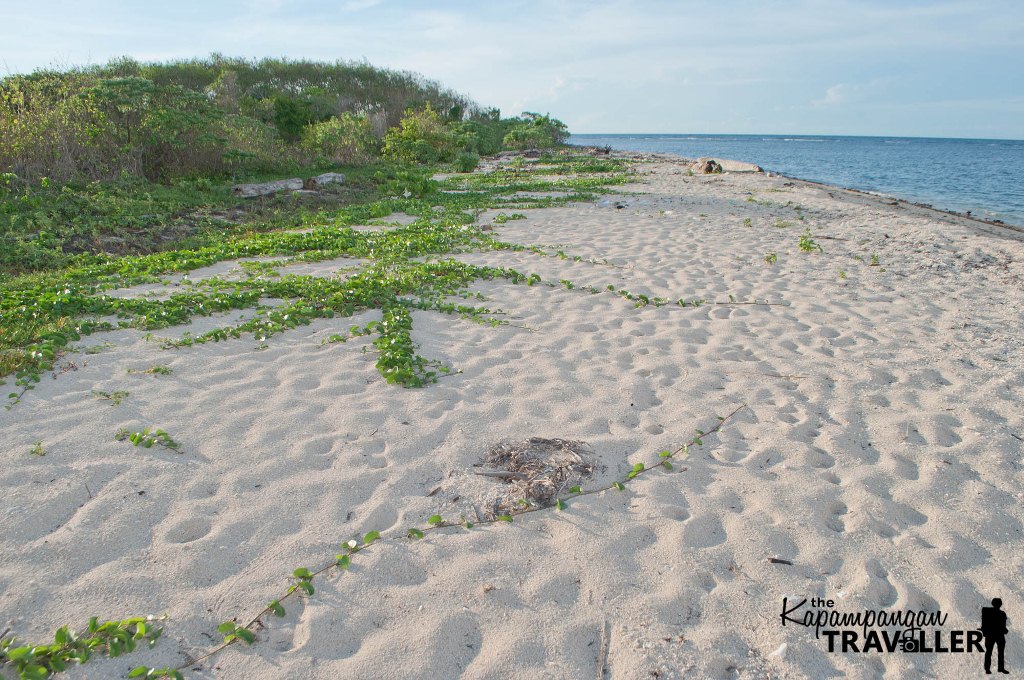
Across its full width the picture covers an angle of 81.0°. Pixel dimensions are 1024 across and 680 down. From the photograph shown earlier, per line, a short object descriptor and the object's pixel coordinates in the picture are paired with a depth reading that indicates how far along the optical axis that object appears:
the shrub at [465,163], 19.42
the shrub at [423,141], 19.00
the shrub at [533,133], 28.72
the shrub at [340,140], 17.28
